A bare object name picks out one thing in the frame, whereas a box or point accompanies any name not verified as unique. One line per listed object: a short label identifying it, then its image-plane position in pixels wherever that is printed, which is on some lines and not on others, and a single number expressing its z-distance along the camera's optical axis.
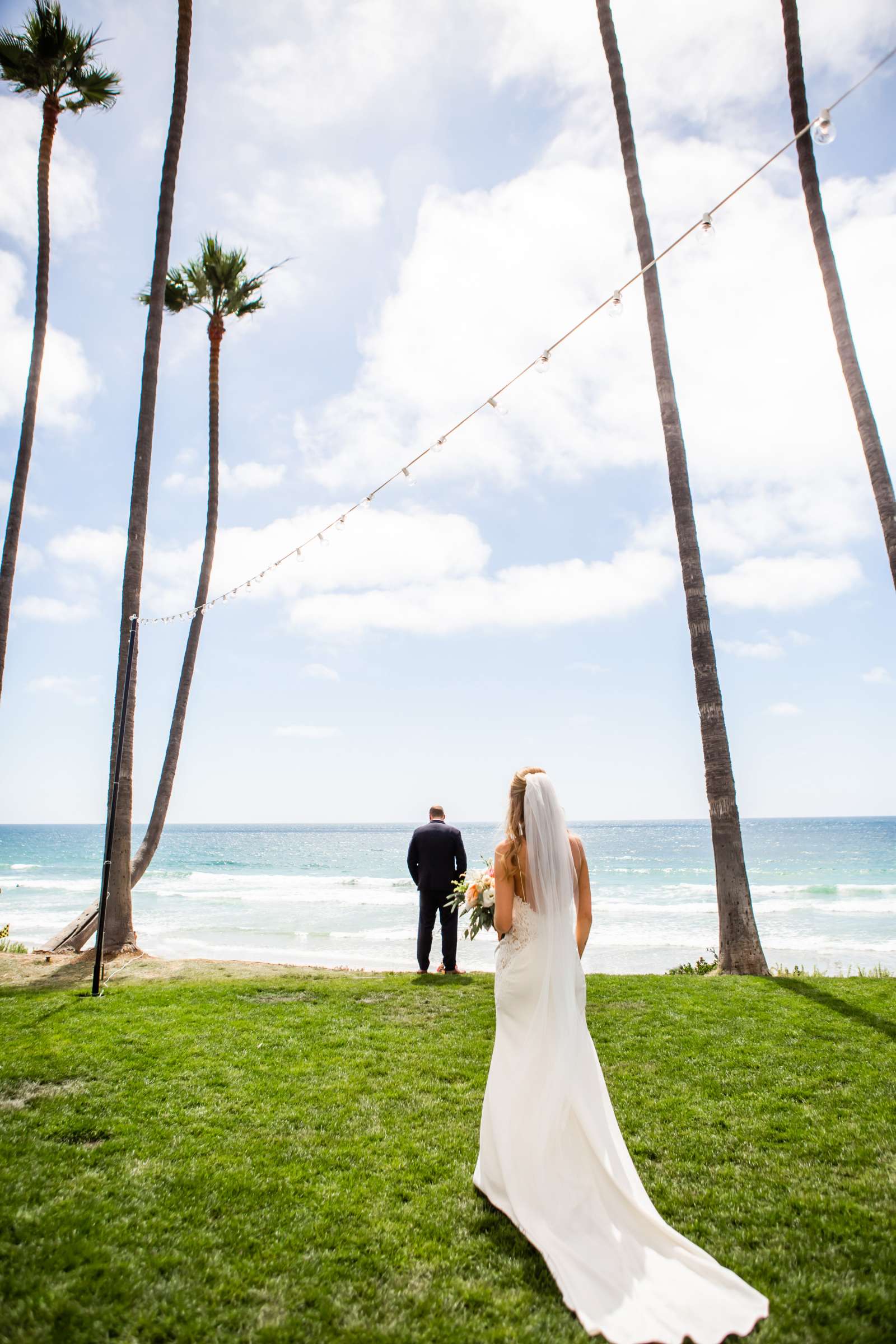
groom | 9.45
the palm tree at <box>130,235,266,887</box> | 13.49
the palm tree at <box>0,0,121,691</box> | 11.75
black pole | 7.88
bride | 2.76
